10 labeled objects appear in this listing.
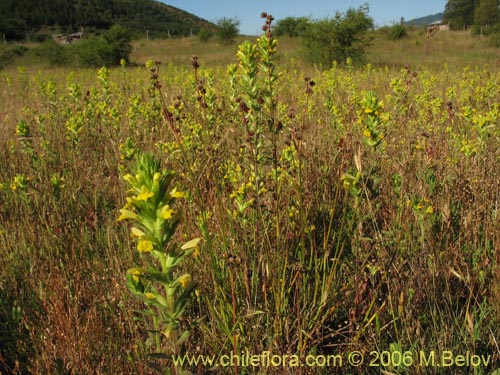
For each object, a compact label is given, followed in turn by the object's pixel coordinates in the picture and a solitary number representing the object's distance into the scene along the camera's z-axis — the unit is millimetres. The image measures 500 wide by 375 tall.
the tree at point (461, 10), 69775
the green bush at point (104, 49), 23203
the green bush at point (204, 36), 36344
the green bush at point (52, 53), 25344
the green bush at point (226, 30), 35656
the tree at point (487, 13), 51719
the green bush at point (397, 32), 30917
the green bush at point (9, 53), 28334
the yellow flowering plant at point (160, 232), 1202
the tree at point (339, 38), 17031
